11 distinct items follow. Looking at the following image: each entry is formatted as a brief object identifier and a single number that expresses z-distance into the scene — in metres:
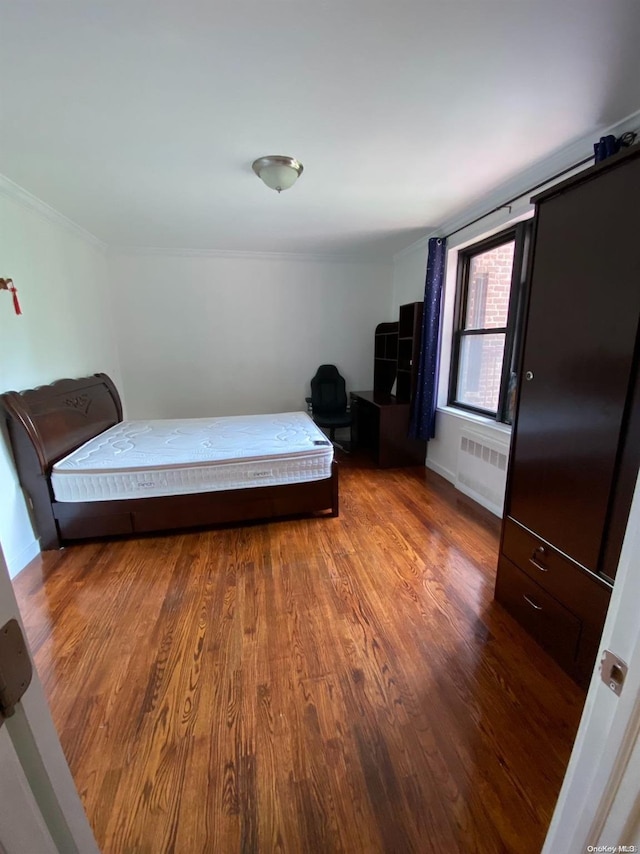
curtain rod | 2.01
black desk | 3.80
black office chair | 4.43
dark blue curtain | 3.31
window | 2.68
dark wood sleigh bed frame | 2.27
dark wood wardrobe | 1.21
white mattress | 2.37
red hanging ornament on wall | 2.20
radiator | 2.81
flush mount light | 2.03
